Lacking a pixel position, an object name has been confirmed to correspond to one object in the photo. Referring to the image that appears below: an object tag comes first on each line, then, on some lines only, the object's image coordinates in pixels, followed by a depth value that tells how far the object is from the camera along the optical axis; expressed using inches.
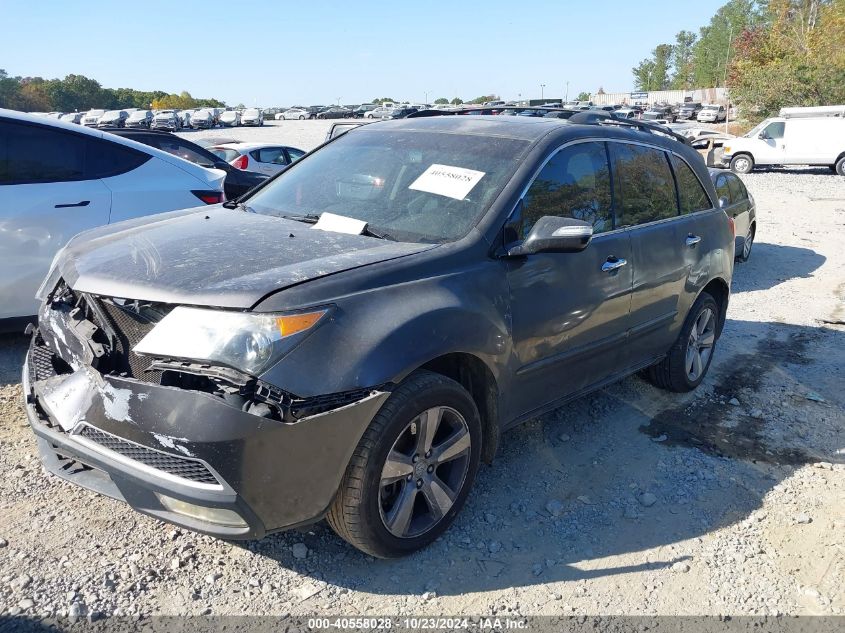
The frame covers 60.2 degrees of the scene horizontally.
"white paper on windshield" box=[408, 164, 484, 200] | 141.6
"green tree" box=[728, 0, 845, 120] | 1366.9
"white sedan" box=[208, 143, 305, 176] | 537.3
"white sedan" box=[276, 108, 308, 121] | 2999.5
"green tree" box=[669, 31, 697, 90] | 4662.9
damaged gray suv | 101.0
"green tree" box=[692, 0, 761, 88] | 3563.0
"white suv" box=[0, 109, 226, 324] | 191.2
